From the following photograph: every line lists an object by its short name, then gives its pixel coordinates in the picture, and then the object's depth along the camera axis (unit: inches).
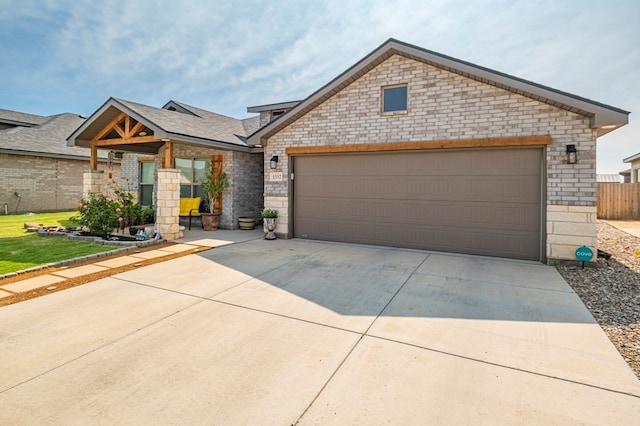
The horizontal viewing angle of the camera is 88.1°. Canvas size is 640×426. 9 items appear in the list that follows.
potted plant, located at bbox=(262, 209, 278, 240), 383.2
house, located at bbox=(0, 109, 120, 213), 607.8
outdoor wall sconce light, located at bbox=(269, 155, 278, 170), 395.2
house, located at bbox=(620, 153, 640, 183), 773.3
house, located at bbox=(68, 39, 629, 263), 266.2
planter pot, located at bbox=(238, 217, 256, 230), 457.4
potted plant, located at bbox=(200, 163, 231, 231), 448.5
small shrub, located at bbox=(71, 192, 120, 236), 356.8
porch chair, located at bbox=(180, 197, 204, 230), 467.8
